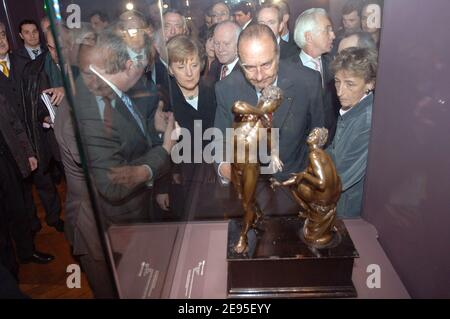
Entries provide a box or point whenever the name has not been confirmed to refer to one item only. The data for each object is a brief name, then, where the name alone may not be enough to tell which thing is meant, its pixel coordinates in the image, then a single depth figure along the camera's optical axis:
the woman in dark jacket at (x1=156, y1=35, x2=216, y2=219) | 2.28
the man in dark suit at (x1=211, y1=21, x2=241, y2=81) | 2.18
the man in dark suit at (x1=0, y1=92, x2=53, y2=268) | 2.43
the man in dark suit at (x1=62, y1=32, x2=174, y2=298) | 1.27
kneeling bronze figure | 1.70
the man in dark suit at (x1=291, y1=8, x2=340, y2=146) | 2.09
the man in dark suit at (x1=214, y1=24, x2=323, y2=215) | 2.14
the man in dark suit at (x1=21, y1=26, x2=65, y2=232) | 2.86
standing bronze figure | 1.68
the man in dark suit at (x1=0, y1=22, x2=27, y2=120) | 2.87
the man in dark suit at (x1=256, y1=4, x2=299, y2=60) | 2.10
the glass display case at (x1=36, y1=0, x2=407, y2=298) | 1.28
